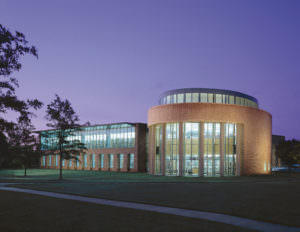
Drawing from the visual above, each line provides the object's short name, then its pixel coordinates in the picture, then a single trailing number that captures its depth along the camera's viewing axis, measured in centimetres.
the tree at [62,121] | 3938
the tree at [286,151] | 7465
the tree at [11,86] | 1420
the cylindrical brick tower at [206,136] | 4509
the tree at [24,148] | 4762
